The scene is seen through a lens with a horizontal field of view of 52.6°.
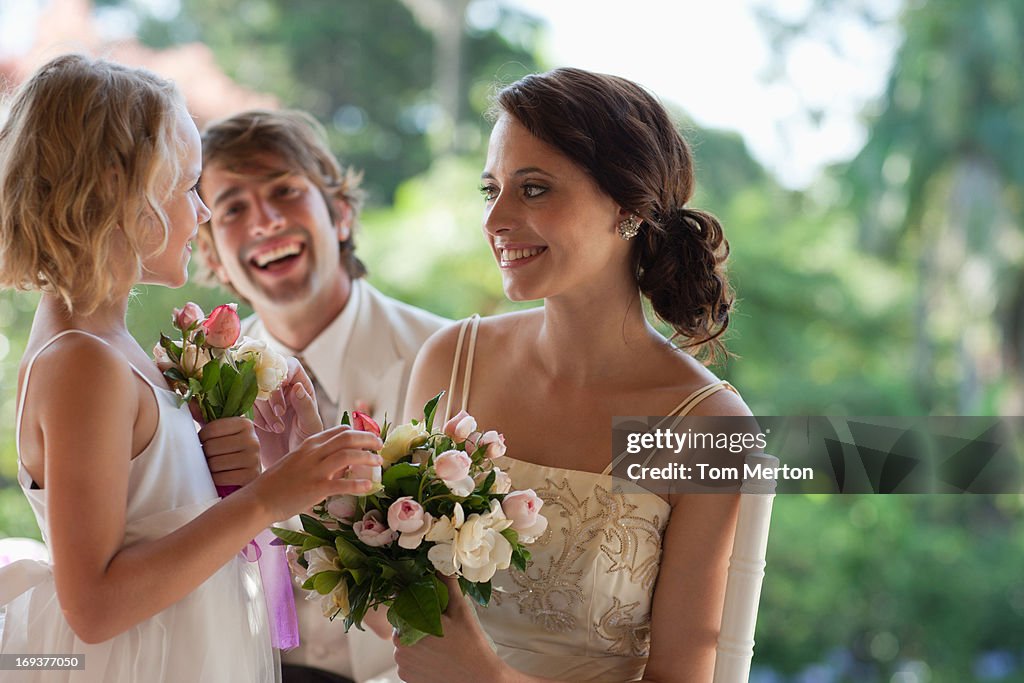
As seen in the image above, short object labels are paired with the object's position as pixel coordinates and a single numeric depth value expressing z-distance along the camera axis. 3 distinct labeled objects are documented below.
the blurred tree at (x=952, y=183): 8.12
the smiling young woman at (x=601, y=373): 2.06
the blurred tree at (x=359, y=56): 9.41
